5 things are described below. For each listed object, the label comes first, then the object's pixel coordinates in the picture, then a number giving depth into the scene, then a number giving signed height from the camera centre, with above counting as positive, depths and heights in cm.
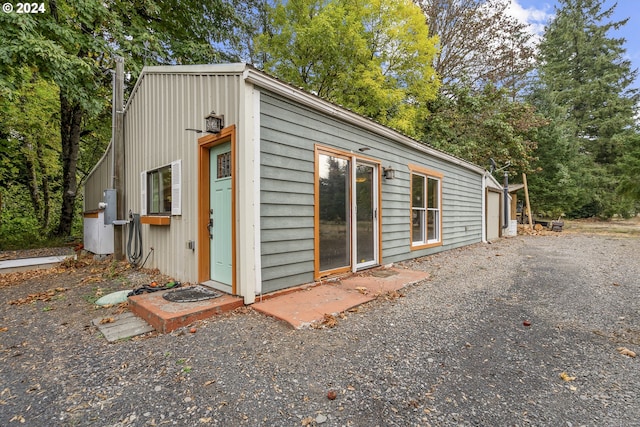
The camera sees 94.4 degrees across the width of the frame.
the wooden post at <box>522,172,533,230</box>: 1385 +23
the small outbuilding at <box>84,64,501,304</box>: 342 +48
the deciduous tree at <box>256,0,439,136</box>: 1075 +608
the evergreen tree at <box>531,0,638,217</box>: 1925 +858
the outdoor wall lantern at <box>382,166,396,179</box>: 562 +79
